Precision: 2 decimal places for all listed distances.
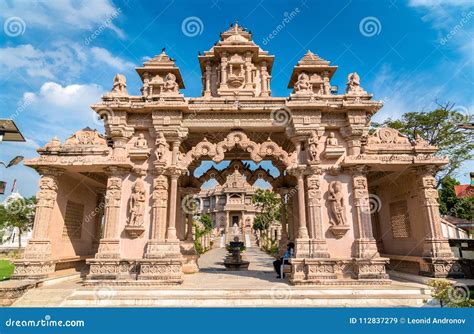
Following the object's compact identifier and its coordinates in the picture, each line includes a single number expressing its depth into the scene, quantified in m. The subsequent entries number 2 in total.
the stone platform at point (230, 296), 7.73
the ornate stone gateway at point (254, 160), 9.37
